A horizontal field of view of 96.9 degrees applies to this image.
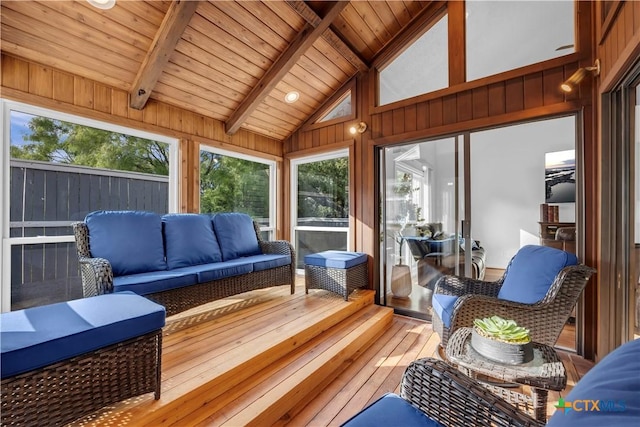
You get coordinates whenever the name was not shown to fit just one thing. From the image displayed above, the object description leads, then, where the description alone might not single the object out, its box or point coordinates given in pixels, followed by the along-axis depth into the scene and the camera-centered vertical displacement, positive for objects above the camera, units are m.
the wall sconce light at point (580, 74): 2.24 +1.11
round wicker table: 1.26 -0.73
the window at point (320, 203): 4.07 +0.16
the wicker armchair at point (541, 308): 1.90 -0.64
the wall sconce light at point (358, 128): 3.65 +1.12
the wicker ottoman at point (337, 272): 3.17 -0.67
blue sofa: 2.14 -0.41
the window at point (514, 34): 2.59 +1.77
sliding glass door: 2.79 +0.13
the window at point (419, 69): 3.20 +1.74
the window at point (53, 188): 2.35 +0.25
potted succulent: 1.37 -0.64
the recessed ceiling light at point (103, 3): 2.09 +1.57
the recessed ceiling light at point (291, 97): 3.76 +1.58
